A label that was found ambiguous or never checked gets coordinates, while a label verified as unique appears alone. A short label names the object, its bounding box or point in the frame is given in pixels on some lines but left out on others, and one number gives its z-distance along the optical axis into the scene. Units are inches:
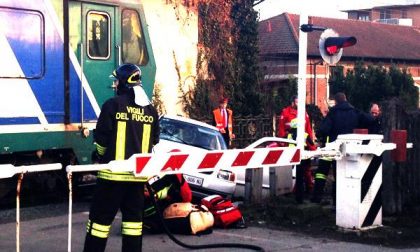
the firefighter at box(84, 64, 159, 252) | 259.6
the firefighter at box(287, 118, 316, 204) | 441.1
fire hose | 311.3
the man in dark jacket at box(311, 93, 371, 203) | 439.2
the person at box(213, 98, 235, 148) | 602.5
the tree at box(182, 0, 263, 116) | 832.9
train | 412.5
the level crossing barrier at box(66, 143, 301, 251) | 257.0
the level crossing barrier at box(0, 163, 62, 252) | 249.3
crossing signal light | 362.6
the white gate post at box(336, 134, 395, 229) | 354.3
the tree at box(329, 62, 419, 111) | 1200.8
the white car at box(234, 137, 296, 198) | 458.9
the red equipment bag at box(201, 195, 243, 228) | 367.6
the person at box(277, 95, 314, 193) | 485.4
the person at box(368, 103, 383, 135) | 441.1
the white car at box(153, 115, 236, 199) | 445.1
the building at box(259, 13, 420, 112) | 1686.8
